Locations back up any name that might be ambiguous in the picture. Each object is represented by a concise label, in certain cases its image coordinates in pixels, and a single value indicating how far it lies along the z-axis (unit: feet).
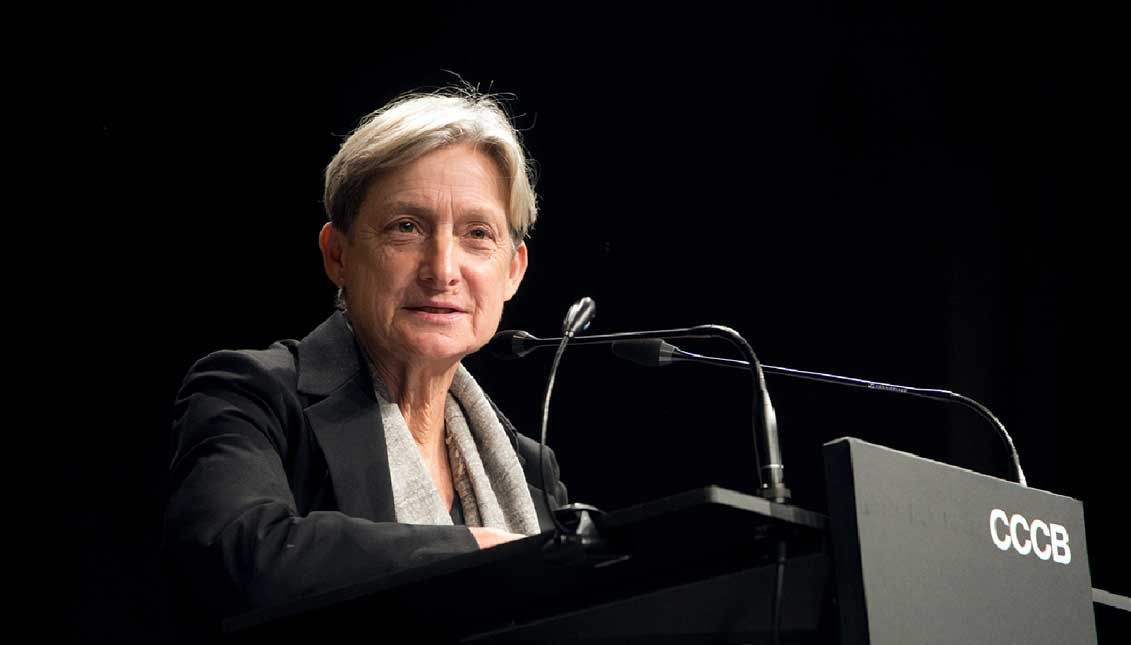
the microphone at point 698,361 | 14.36
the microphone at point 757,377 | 13.58
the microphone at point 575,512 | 13.29
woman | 14.36
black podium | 13.32
